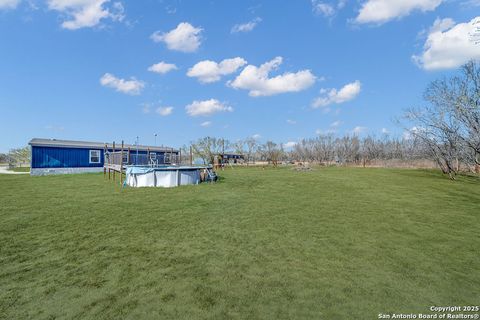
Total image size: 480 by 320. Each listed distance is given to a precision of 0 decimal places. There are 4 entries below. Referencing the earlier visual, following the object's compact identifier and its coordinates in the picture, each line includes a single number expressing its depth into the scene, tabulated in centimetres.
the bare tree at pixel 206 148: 4915
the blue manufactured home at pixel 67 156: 2313
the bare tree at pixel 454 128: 1567
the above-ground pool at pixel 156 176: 1481
